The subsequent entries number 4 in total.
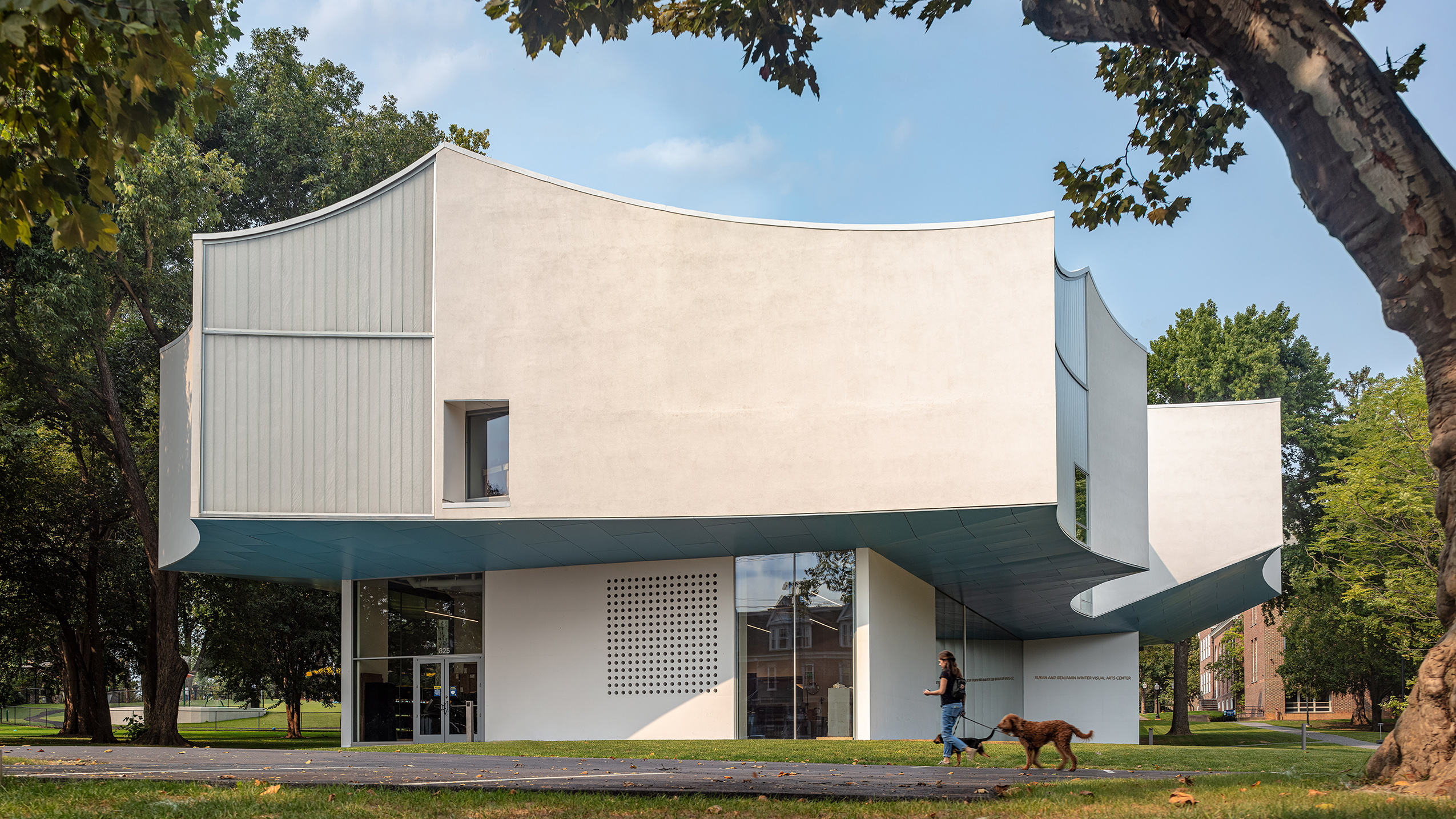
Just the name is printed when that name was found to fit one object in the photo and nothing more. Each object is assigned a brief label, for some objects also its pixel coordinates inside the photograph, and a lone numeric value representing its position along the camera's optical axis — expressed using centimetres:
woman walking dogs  1323
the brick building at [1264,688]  7369
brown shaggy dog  1159
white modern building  2008
